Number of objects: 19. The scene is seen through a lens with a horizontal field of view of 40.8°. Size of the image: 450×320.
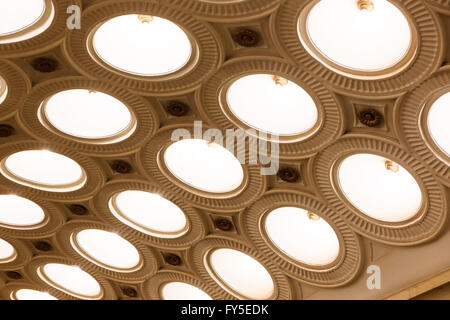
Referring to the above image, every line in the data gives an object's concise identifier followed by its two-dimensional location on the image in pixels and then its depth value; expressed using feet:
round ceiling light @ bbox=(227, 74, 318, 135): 26.78
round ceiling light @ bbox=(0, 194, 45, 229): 41.52
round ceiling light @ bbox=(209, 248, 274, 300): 37.83
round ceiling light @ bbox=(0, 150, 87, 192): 36.73
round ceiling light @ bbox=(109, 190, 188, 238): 37.81
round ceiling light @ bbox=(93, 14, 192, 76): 25.88
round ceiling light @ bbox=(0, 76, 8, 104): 30.07
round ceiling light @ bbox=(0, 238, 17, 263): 45.44
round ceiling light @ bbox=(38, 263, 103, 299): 46.78
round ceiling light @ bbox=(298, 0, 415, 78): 21.70
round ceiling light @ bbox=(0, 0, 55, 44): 25.11
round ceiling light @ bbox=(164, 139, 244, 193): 32.27
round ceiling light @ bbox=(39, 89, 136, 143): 31.17
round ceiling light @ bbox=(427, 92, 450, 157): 23.09
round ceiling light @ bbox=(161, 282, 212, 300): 42.06
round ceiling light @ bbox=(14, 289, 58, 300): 49.37
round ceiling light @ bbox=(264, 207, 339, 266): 32.60
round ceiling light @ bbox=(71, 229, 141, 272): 42.57
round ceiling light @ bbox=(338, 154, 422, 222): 27.27
